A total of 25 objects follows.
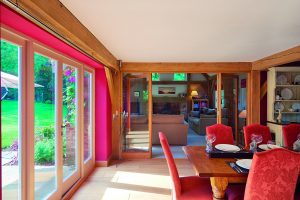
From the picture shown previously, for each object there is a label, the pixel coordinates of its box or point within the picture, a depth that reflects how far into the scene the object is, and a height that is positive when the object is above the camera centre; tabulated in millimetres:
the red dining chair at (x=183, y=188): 2100 -901
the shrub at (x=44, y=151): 2378 -584
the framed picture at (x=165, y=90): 12219 +638
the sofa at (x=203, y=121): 7762 -738
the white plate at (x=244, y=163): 2059 -622
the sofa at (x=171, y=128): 6191 -781
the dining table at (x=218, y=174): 1938 -663
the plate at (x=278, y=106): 4996 -123
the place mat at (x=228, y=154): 2410 -607
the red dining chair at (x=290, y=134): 3098 -485
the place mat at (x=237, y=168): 1962 -644
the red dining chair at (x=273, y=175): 1693 -597
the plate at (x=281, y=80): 5062 +493
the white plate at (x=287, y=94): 5057 +161
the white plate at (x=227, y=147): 2582 -577
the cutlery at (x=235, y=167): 1996 -644
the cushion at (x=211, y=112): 8302 -430
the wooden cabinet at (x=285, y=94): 4906 +161
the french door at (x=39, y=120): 1884 -209
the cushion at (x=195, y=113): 9178 -545
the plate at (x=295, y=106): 5046 -125
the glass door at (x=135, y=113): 5105 -291
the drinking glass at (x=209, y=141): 2583 -497
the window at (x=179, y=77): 12258 +1393
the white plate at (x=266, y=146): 2596 -563
